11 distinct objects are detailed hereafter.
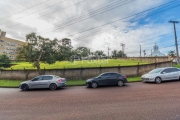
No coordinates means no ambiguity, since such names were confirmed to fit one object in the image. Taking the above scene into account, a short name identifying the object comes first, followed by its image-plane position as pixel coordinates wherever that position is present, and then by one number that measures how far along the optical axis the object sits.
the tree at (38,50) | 17.62
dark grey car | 12.77
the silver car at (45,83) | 12.42
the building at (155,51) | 74.99
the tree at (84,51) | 107.45
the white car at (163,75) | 13.13
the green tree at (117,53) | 106.75
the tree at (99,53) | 118.15
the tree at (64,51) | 18.58
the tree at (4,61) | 43.50
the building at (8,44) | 71.78
